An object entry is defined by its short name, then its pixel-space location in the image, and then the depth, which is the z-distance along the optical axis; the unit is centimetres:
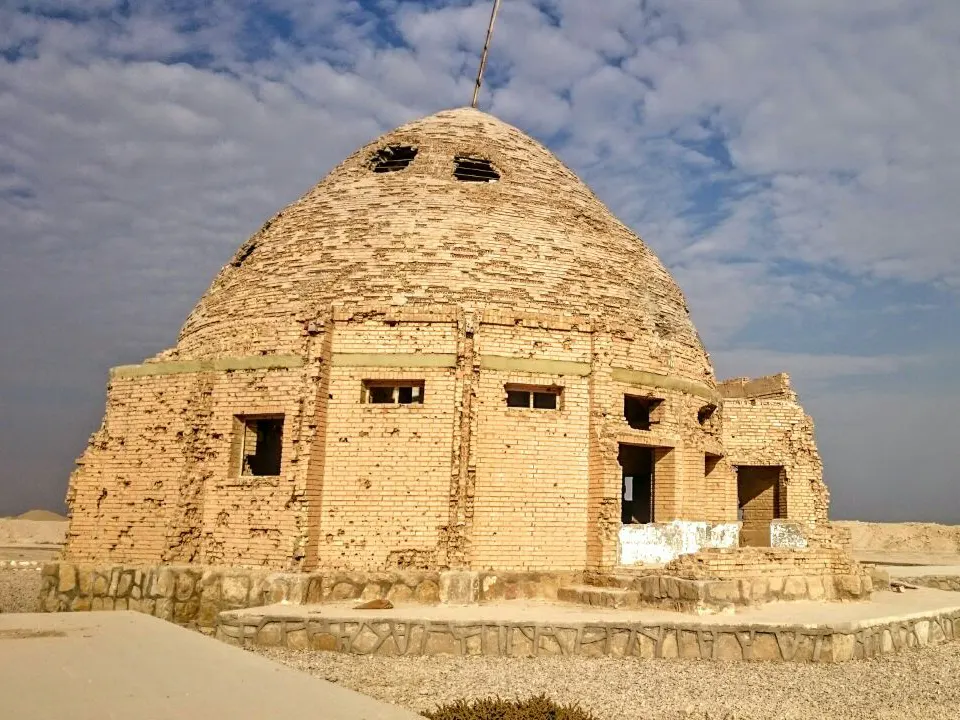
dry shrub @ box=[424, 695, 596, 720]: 605
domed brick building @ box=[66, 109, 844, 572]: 1192
